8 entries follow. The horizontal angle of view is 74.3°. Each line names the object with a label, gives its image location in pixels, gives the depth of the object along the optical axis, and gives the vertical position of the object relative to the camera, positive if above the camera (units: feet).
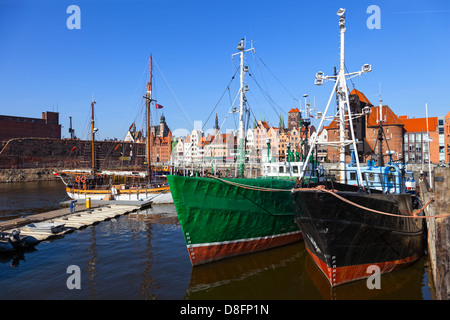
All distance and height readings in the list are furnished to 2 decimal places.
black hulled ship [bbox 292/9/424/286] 36.70 -9.08
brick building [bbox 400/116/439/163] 234.76 +15.63
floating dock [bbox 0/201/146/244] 65.10 -14.59
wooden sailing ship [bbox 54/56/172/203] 115.85 -10.14
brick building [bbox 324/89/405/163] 219.00 +24.00
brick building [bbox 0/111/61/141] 315.37 +43.53
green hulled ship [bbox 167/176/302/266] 46.68 -8.78
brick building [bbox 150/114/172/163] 459.73 +25.08
